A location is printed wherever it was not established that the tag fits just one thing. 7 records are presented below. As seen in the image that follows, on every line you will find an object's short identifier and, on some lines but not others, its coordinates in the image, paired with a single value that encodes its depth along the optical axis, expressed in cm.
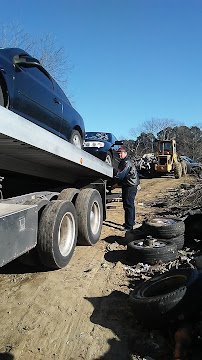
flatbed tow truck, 322
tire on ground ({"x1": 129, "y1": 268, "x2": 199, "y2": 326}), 288
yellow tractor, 2305
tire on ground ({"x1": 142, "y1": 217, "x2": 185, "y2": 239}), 518
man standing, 712
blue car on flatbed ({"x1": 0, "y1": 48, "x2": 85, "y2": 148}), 473
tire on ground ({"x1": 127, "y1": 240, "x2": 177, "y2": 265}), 466
